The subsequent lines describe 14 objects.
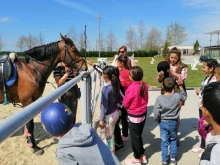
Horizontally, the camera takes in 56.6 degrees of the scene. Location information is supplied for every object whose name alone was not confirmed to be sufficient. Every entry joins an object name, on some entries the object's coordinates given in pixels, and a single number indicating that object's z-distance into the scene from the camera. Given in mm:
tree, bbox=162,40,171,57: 49469
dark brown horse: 3938
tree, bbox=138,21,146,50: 73975
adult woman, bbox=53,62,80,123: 3879
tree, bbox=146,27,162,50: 72812
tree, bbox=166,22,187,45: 66562
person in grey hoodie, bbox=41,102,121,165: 1371
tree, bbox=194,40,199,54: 83706
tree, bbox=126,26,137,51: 71688
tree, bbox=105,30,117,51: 70000
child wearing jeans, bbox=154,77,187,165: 3219
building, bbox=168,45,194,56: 84400
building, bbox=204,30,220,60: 44097
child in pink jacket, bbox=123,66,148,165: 3172
